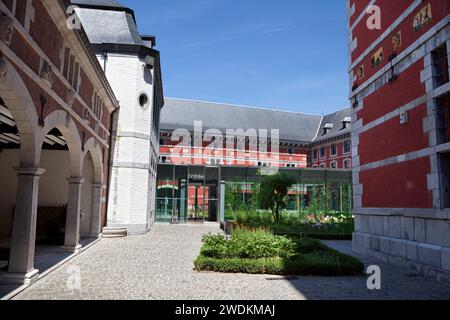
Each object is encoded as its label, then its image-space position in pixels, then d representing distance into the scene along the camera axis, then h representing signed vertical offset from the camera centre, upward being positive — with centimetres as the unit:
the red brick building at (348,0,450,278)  852 +210
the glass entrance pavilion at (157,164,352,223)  2723 +82
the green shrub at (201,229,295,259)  970 -131
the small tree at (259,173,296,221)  2211 +72
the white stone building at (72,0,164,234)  1752 +502
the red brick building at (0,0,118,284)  646 +192
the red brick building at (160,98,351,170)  4212 +835
